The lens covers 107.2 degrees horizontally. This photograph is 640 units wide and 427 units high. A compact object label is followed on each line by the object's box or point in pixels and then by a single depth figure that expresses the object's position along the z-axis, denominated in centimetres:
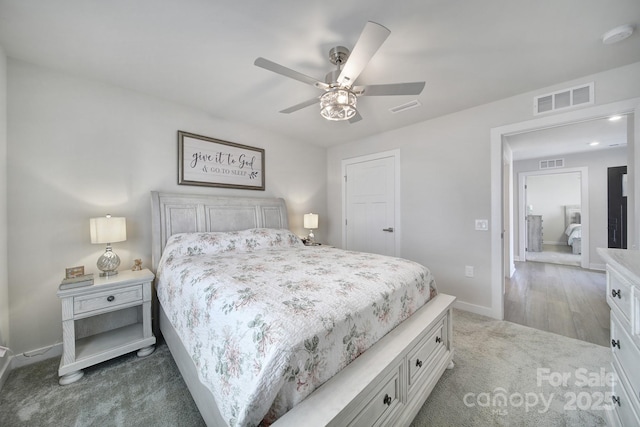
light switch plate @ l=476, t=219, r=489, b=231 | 279
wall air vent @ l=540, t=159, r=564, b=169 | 516
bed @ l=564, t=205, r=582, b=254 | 639
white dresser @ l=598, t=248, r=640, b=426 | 91
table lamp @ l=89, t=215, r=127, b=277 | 201
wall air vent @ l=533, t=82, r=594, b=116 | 221
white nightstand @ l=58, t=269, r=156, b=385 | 174
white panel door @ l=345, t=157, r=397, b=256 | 368
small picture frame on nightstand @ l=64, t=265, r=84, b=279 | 191
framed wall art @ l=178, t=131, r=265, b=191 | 281
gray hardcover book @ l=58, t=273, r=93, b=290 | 175
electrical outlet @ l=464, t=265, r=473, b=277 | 292
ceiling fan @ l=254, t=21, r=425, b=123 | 150
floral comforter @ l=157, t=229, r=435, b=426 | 90
